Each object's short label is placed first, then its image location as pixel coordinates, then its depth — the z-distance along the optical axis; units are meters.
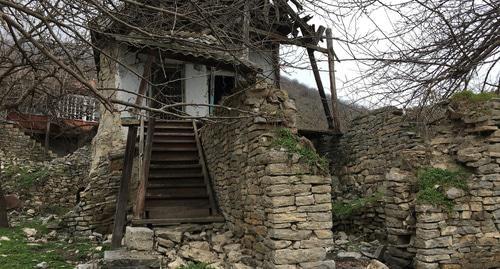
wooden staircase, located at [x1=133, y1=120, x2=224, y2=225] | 6.99
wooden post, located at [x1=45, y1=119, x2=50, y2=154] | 16.59
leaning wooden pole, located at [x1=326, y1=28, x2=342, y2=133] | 11.20
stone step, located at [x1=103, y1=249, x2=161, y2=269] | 5.52
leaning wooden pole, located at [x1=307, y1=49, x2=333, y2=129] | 11.17
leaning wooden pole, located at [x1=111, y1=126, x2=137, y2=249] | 6.49
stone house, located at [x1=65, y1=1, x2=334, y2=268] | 4.78
